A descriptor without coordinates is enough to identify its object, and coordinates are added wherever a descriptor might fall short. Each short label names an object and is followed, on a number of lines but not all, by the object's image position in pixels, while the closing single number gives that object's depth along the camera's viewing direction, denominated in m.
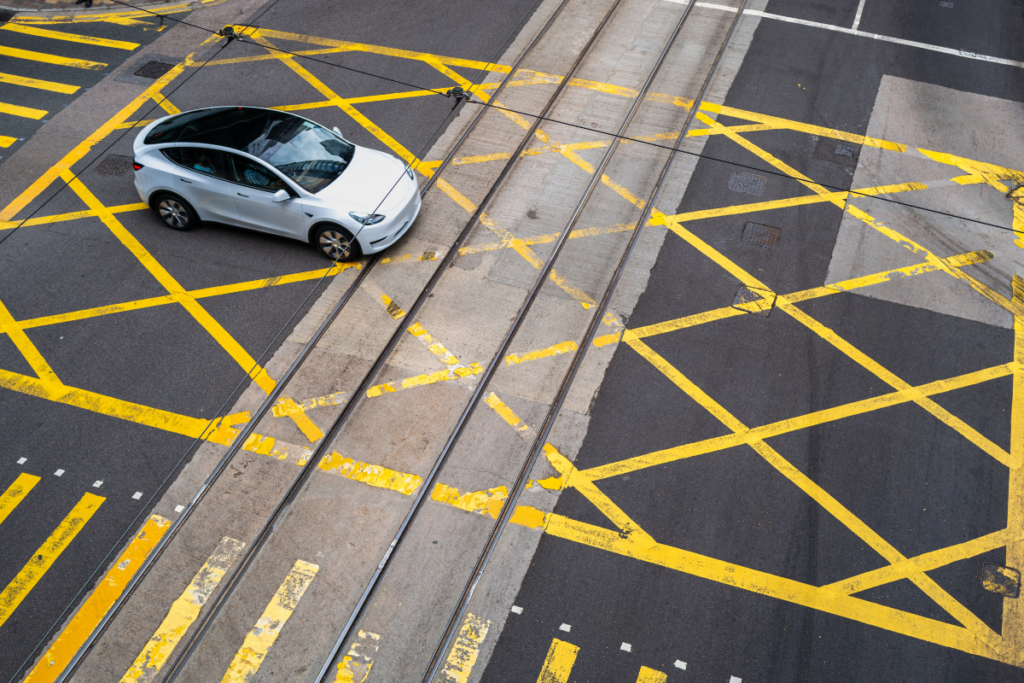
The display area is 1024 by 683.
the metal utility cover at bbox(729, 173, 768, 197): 11.49
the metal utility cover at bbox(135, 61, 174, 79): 13.51
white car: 9.70
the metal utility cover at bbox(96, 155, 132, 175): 11.52
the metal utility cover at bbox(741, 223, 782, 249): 10.66
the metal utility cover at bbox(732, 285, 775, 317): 9.73
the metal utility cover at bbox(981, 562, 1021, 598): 7.29
